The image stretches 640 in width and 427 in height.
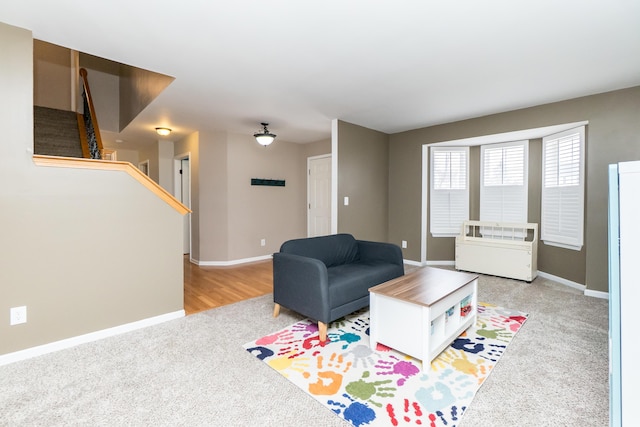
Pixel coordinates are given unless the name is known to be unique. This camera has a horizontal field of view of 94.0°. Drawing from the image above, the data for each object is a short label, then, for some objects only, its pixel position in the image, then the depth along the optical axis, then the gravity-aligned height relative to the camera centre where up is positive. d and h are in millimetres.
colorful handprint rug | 1691 -1113
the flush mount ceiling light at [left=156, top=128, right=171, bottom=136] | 5078 +1351
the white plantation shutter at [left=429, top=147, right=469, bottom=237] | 5164 +364
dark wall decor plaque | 5719 +557
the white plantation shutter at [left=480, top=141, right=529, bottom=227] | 4633 +477
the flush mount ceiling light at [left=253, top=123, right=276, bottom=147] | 4484 +1097
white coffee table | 2100 -791
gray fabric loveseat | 2537 -612
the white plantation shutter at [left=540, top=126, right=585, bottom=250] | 3836 +304
